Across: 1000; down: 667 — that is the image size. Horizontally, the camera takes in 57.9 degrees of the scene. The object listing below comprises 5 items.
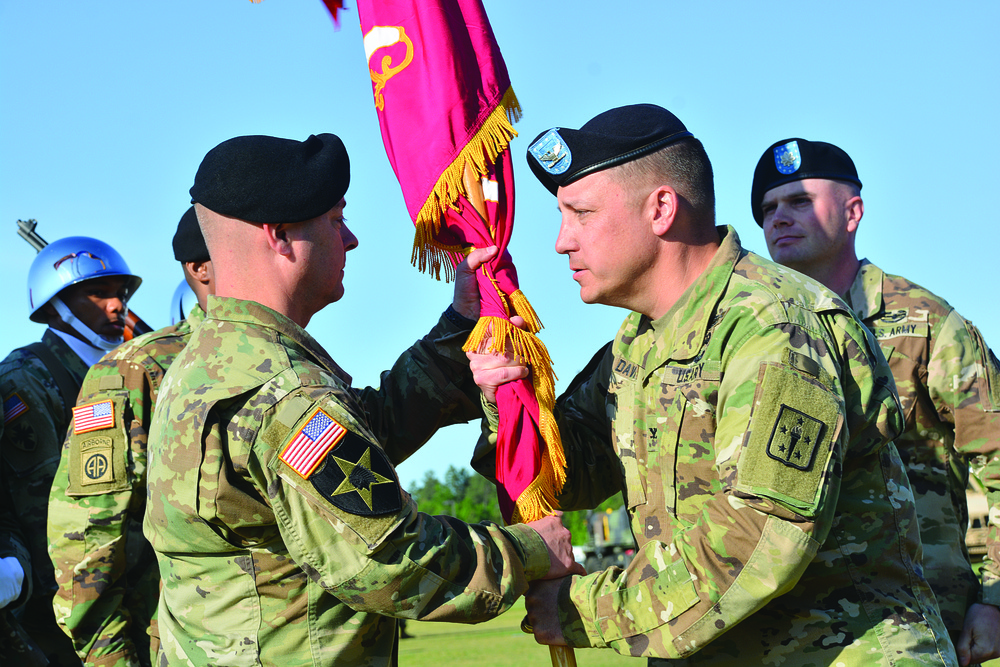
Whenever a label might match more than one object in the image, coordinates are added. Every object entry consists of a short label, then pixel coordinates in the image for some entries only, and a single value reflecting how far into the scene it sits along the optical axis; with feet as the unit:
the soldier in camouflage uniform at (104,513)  12.82
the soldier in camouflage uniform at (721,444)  8.34
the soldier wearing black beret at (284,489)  8.20
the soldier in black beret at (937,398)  13.24
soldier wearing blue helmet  16.03
